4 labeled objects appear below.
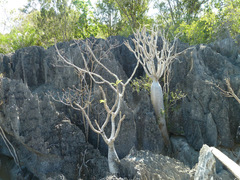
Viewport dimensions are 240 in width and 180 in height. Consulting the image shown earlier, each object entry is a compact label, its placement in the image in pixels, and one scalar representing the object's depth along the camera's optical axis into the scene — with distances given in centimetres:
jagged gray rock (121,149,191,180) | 421
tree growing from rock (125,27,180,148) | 663
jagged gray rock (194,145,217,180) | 268
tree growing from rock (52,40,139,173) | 494
